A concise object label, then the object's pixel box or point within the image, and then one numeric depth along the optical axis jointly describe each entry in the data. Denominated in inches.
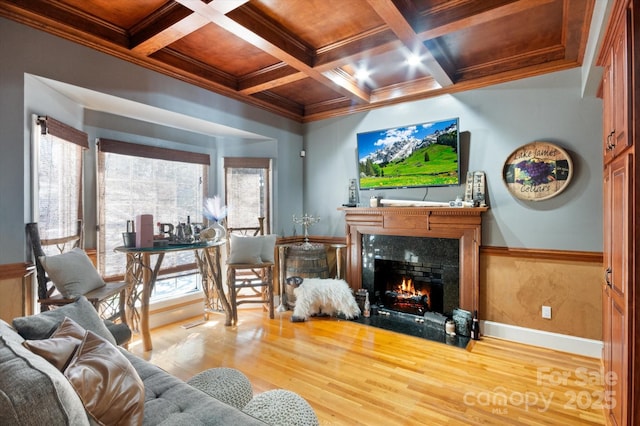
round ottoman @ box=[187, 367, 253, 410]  52.8
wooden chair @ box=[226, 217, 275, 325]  141.3
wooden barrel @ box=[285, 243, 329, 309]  157.2
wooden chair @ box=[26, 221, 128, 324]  88.6
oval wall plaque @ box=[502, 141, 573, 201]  113.0
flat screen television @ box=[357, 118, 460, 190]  134.1
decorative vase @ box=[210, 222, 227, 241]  157.5
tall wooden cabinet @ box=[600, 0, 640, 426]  56.1
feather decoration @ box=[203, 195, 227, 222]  167.3
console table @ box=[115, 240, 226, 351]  107.0
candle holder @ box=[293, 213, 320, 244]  176.1
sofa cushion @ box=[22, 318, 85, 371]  39.1
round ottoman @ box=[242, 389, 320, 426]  45.6
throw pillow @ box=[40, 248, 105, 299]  87.8
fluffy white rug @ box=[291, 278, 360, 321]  144.3
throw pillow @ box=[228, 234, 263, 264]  143.7
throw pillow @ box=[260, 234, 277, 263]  150.8
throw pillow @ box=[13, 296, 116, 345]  51.7
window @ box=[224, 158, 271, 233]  171.8
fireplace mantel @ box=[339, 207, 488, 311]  128.6
